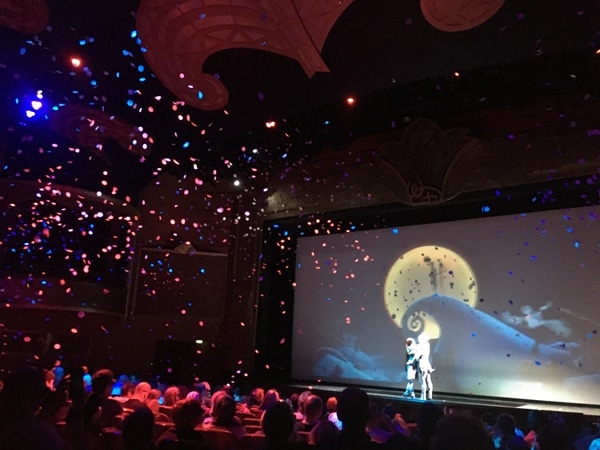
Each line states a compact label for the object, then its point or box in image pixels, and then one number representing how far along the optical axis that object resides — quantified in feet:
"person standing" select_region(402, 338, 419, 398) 23.94
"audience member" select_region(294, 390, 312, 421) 12.58
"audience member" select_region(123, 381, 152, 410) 14.88
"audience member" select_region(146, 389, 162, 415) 13.05
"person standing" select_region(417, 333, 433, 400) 23.53
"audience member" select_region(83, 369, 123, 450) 9.18
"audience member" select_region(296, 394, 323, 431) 10.69
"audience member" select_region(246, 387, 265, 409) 18.52
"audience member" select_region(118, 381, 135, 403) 16.34
